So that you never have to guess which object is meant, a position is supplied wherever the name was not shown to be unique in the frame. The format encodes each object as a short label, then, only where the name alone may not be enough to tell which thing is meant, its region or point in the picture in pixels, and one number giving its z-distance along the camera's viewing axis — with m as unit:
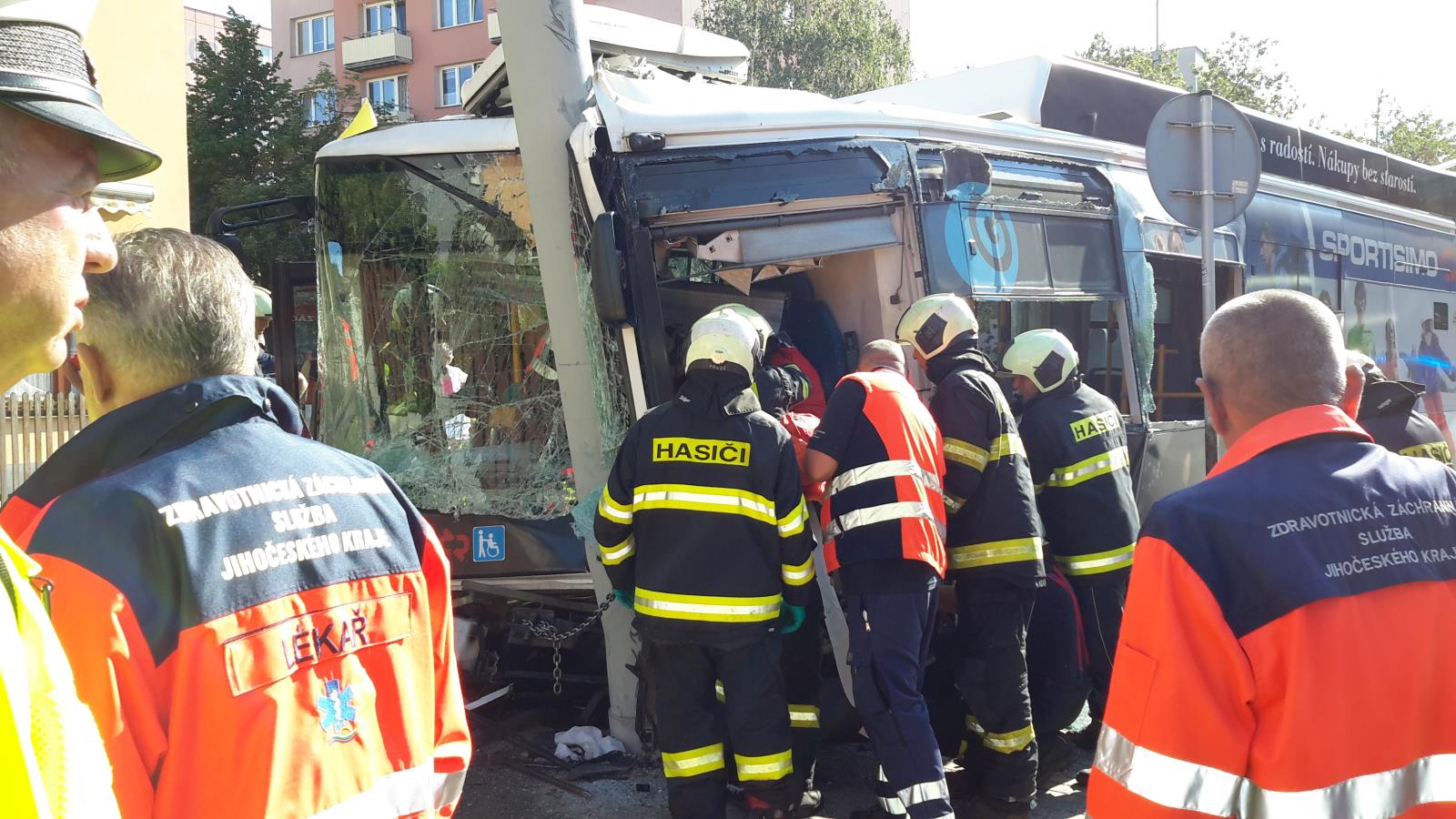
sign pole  5.06
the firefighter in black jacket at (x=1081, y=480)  4.67
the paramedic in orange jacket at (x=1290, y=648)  1.72
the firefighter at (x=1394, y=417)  4.53
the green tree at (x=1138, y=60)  25.53
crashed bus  4.46
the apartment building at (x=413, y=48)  34.72
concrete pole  4.40
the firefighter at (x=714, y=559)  3.94
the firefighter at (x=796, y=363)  4.89
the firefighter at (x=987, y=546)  4.20
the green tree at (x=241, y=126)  19.36
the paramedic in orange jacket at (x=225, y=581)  1.37
